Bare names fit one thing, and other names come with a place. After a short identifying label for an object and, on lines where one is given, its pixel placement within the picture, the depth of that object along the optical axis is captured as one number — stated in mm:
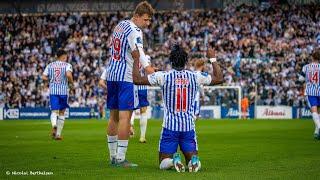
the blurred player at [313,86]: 20516
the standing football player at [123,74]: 11773
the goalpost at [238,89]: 43688
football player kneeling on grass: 10953
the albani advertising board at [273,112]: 44219
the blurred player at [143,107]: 18453
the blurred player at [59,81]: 20953
